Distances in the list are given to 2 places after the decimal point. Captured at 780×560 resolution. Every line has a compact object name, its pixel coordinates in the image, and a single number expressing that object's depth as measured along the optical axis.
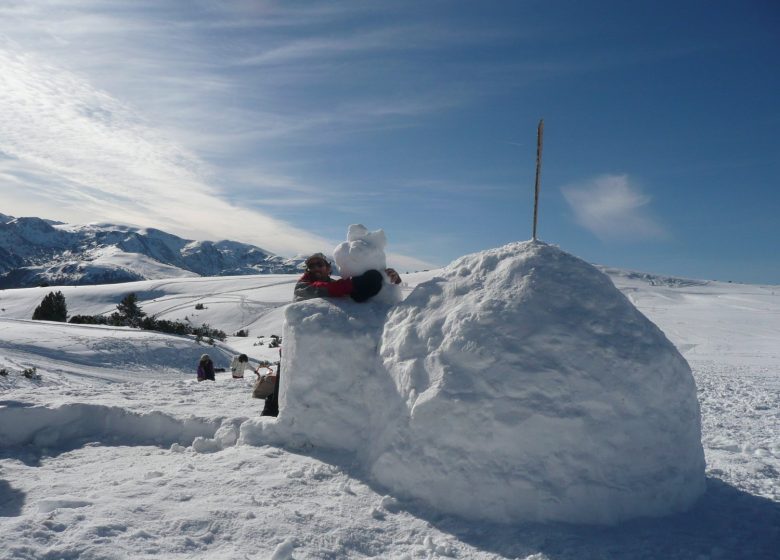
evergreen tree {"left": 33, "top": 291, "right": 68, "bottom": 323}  22.08
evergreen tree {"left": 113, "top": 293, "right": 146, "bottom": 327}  23.60
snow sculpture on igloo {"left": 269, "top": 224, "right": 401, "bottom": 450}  4.50
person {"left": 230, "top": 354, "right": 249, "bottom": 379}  11.07
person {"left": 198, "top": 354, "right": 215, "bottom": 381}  10.82
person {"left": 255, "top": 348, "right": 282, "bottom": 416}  5.88
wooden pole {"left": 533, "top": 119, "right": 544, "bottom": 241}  4.83
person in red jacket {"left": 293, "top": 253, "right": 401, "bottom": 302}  5.04
